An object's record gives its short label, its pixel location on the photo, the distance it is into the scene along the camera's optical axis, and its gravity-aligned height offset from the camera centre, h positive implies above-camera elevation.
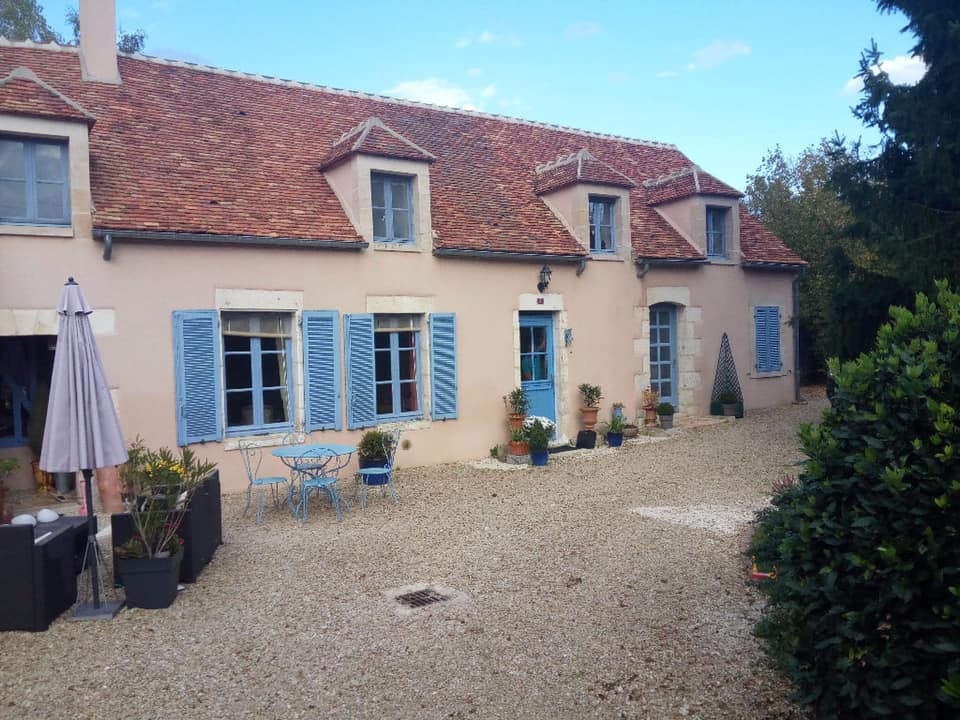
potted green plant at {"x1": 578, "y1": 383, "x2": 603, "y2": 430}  11.71 -0.80
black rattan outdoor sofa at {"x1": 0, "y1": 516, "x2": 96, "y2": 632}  4.65 -1.35
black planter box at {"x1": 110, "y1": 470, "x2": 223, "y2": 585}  5.30 -1.26
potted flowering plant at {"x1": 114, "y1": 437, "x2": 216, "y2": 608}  5.08 -1.20
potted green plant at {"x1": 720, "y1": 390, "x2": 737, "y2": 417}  13.59 -0.98
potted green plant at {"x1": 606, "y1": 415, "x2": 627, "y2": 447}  11.66 -1.25
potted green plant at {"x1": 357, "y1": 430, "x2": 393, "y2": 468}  9.12 -1.11
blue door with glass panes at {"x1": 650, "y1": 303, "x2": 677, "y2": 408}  13.34 +0.02
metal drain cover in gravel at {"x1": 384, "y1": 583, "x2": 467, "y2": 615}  5.07 -1.70
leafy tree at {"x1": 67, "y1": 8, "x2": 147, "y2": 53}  20.16 +9.14
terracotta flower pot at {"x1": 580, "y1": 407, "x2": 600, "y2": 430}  11.73 -1.01
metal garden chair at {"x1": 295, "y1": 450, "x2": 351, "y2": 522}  7.49 -1.27
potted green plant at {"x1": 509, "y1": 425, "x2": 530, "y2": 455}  10.48 -1.26
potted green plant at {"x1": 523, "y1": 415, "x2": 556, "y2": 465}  10.27 -1.19
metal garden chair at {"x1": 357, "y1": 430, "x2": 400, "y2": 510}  8.21 -1.34
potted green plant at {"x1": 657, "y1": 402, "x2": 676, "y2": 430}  12.62 -1.06
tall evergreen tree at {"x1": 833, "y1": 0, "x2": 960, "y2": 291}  8.27 +2.18
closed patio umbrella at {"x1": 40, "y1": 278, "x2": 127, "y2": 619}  4.86 -0.31
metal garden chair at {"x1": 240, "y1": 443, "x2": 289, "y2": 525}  8.61 -1.18
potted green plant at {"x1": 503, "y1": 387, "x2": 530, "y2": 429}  10.91 -0.75
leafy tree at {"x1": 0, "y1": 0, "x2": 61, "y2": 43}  18.59 +9.01
